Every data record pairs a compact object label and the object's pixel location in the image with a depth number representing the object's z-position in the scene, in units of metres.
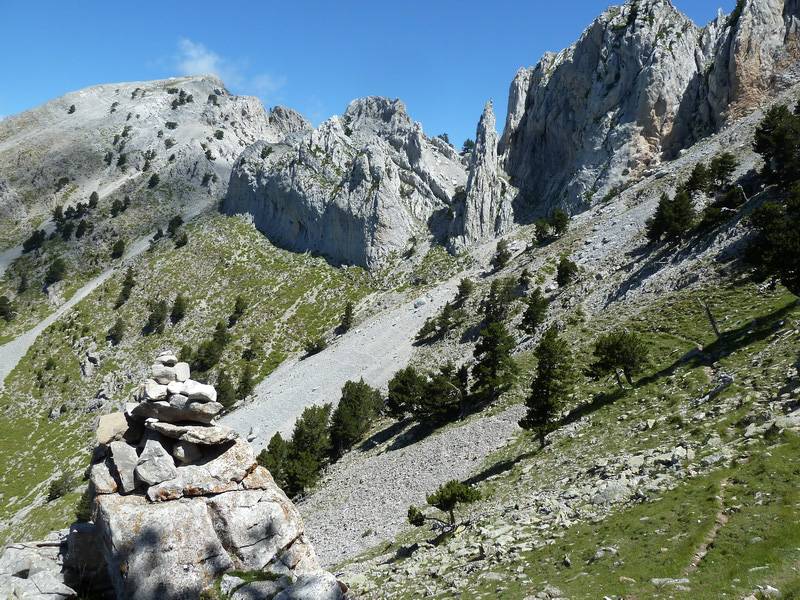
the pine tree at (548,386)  37.78
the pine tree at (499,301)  75.75
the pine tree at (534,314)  64.75
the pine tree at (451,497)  27.23
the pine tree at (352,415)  60.19
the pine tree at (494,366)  52.72
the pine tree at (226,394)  84.06
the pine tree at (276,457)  52.25
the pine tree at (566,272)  73.67
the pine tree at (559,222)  97.38
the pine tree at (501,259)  103.64
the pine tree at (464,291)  90.69
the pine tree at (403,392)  58.79
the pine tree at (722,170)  70.81
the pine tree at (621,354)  38.84
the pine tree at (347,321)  105.44
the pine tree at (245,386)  87.12
